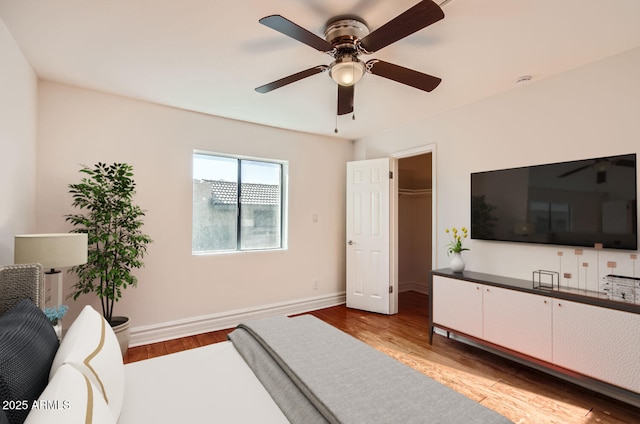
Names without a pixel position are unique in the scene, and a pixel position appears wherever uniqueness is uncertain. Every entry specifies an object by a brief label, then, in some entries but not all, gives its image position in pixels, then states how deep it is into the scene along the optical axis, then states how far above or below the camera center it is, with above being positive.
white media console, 1.87 -0.82
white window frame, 3.83 +0.19
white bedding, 1.11 -0.74
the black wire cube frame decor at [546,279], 2.39 -0.53
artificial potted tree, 2.52 -0.16
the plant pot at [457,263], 2.95 -0.45
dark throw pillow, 0.78 -0.44
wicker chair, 1.47 -0.35
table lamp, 1.80 -0.21
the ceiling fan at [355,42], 1.42 +0.94
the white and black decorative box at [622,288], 1.98 -0.48
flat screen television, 2.14 +0.11
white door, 3.98 -0.26
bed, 0.90 -0.68
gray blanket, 1.04 -0.68
